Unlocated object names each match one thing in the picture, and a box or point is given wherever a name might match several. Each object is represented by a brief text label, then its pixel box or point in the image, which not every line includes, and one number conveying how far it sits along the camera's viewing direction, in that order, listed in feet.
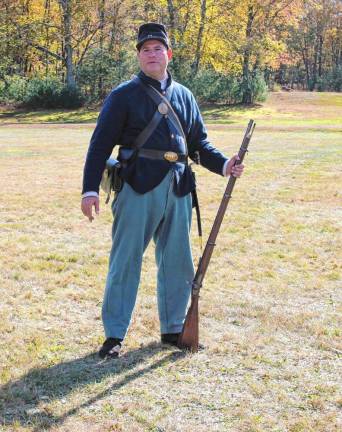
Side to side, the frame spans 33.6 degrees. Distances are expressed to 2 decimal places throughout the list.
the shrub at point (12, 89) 123.54
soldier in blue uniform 11.88
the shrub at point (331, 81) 211.61
